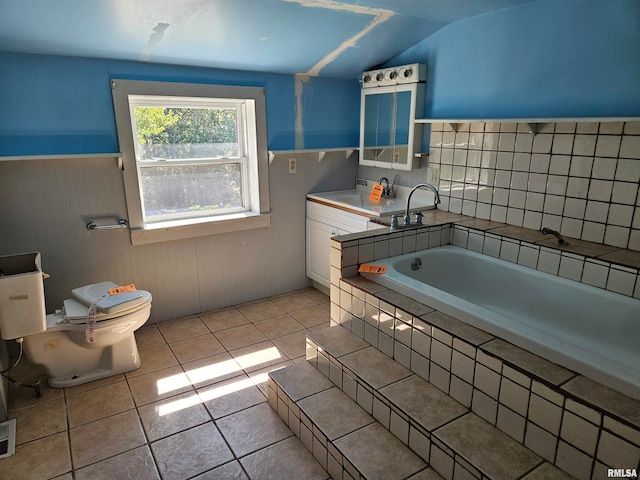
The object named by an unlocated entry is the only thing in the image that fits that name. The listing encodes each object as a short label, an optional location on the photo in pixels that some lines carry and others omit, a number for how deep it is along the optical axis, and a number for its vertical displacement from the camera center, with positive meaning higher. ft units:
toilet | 7.00 -3.38
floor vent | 6.27 -4.57
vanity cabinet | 10.33 -2.52
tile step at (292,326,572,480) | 4.53 -3.42
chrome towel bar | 8.95 -1.94
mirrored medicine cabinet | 10.16 +0.17
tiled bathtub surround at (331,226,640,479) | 4.14 -2.73
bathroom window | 9.23 -0.57
